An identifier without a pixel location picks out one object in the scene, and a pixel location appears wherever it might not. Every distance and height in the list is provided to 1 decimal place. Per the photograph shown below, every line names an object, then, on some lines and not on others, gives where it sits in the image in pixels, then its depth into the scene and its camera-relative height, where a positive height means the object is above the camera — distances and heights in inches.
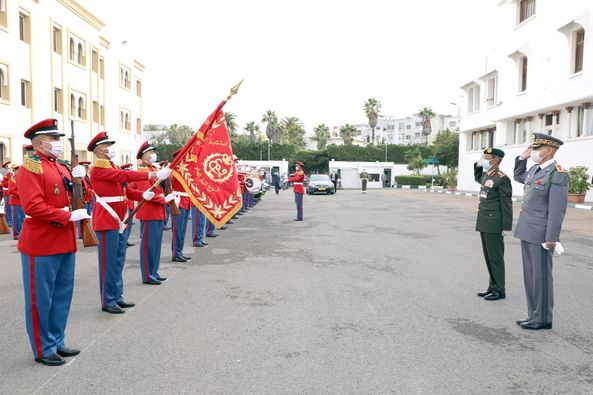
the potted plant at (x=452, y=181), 1534.2 -29.4
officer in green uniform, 256.1 -23.2
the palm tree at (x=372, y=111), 3720.5 +446.6
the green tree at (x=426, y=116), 3732.8 +415.8
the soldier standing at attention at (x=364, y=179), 1566.2 -26.5
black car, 1378.0 -44.1
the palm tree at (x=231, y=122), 3635.8 +345.6
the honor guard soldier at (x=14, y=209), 485.1 -43.7
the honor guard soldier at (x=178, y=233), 355.9 -47.0
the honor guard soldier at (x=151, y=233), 279.0 -36.6
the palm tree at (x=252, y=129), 3738.7 +303.5
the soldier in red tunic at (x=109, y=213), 223.6 -20.8
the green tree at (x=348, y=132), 3676.2 +281.3
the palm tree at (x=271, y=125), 3732.8 +333.7
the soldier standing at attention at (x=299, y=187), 648.4 -22.7
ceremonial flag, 262.2 -1.2
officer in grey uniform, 209.0 -22.1
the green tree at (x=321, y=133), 3986.0 +298.4
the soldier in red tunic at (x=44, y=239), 165.3 -24.3
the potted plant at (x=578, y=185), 893.2 -21.6
